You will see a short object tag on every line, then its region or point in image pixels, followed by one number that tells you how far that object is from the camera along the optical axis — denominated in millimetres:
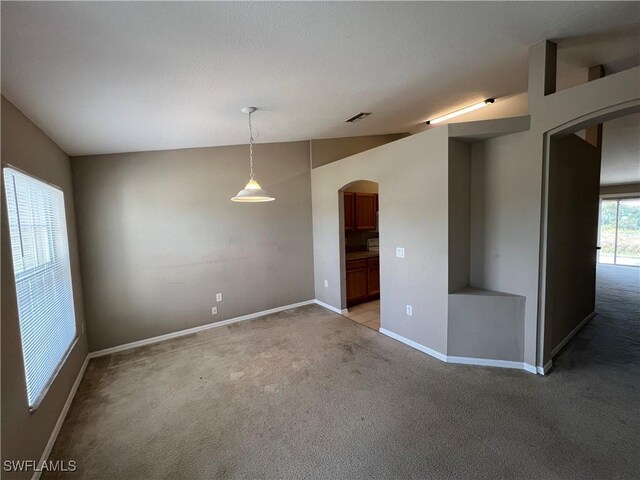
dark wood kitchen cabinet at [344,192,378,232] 5535
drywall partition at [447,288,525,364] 2895
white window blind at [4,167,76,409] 1895
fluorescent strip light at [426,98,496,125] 3770
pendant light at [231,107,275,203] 2793
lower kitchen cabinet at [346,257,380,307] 5055
